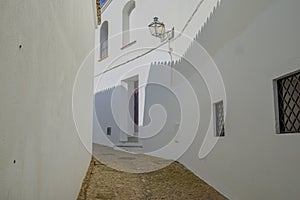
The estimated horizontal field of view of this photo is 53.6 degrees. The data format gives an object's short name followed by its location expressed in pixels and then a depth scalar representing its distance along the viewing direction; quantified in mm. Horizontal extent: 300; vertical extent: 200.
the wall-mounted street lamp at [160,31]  7074
